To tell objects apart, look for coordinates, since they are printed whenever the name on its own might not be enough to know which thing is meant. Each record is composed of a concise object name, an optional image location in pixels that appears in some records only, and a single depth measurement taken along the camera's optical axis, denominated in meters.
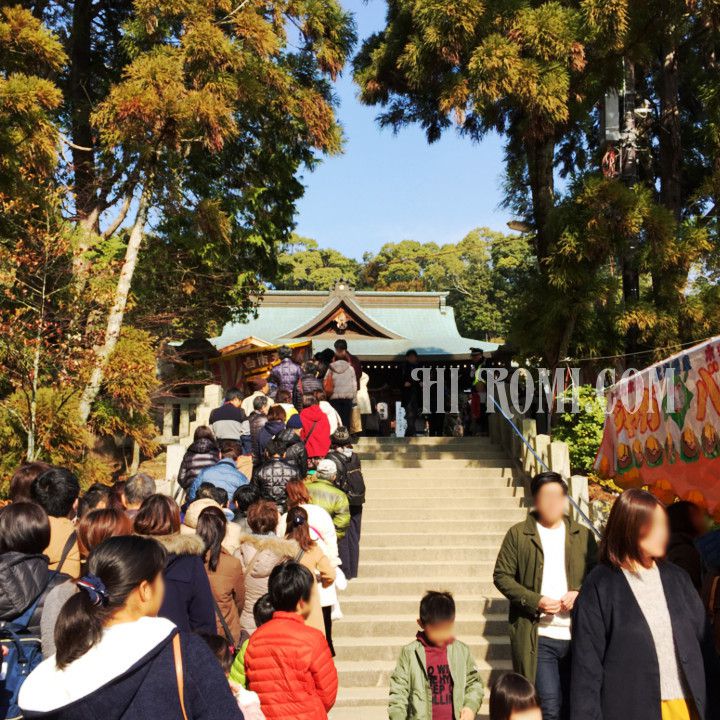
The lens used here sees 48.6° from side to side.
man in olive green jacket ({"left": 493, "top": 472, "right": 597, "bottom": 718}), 4.45
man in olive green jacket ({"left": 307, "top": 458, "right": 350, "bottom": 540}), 7.14
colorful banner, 4.43
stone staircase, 7.01
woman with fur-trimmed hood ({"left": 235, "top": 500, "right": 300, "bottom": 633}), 5.12
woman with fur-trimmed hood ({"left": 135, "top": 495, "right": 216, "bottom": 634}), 3.96
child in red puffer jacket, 3.49
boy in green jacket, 3.84
